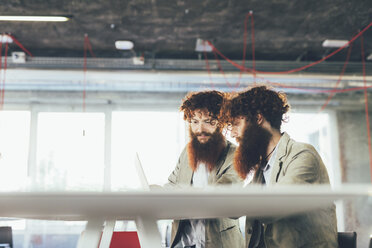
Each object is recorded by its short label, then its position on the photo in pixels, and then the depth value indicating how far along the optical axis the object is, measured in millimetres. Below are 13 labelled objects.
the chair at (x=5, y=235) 2662
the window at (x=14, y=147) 7125
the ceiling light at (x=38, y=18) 4211
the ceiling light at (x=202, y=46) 5641
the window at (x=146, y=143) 7285
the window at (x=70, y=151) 7125
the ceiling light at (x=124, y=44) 5613
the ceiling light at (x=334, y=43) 5605
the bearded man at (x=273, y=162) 1359
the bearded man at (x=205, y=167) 1936
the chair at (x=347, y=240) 1469
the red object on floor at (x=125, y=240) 2021
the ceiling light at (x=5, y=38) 5461
